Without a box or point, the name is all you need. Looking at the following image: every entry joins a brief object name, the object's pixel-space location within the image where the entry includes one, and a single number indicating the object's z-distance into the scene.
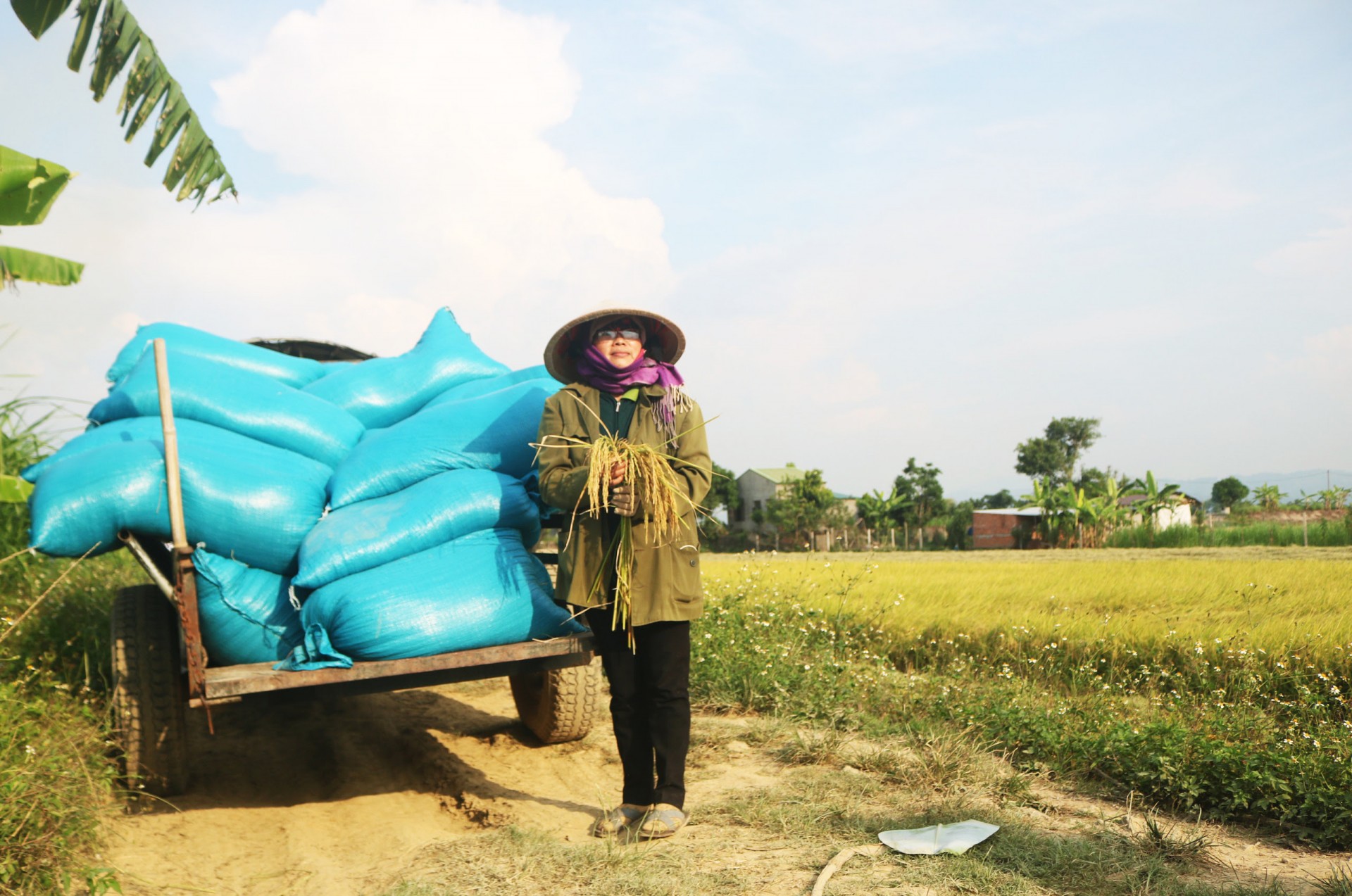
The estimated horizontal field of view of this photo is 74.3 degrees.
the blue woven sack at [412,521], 2.92
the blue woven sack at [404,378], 3.88
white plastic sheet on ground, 2.57
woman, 2.78
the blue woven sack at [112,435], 3.06
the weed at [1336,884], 2.20
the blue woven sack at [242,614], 2.86
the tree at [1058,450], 46.34
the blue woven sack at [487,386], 3.79
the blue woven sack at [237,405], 3.29
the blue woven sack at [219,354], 3.60
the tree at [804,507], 33.78
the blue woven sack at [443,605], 2.78
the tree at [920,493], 37.19
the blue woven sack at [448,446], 3.29
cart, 2.66
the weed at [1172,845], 2.56
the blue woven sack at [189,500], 2.79
